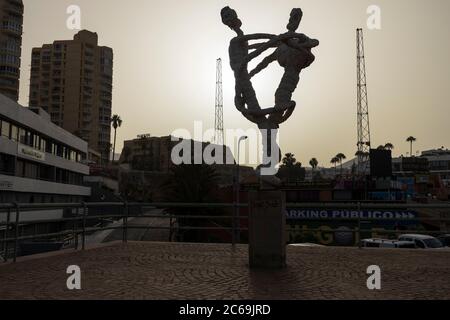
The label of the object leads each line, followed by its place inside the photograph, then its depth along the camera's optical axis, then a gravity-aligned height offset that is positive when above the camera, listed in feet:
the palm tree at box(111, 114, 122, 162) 400.88 +67.17
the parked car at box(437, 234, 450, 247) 94.32 -8.54
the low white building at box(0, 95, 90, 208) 123.54 +12.63
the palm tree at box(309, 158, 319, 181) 568.41 +45.44
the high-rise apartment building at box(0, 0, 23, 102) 240.94 +79.89
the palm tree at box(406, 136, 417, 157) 551.18 +72.80
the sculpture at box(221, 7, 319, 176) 32.22 +9.52
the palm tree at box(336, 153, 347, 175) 616.80 +56.77
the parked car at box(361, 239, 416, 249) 66.09 -6.60
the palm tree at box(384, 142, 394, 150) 544.21 +64.18
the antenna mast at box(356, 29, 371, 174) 217.23 +41.41
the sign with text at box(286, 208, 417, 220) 121.19 -4.16
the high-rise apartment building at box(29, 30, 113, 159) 375.25 +95.65
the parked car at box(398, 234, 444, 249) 74.08 -6.99
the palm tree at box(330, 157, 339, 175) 624.88 +52.90
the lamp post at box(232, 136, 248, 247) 37.56 -2.17
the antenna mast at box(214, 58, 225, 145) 242.11 +41.62
